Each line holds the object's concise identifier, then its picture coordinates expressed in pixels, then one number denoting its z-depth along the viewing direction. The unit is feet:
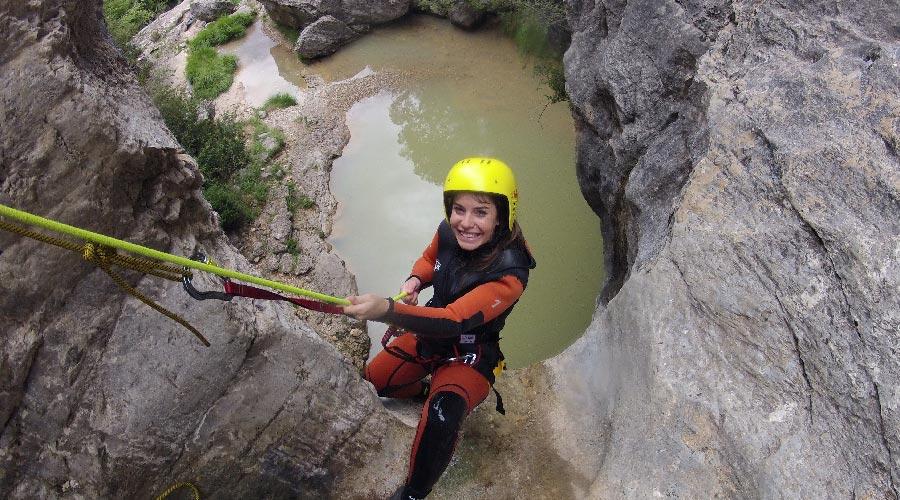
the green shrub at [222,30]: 50.72
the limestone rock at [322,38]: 48.14
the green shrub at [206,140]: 33.96
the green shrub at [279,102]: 42.24
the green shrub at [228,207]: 30.81
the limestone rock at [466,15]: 47.32
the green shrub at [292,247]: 30.69
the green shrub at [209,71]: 44.70
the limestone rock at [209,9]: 54.19
